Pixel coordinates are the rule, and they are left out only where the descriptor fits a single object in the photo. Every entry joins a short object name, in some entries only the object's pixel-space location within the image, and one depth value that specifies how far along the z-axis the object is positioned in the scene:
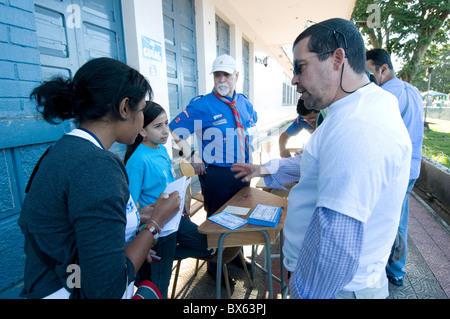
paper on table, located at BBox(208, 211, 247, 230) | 1.63
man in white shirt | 0.73
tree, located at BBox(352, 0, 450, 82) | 8.56
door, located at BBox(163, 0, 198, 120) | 4.11
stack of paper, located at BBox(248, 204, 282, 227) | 1.63
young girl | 1.66
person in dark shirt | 0.79
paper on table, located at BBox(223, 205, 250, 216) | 1.82
